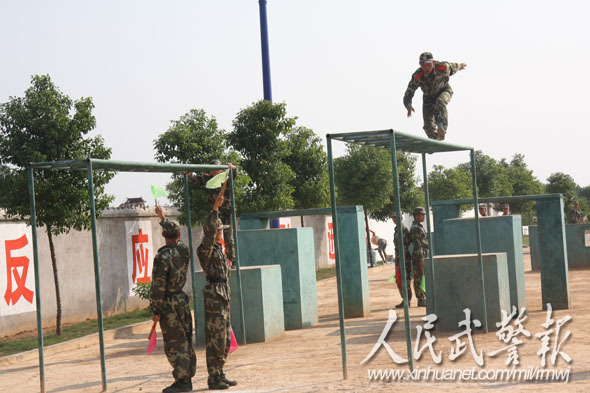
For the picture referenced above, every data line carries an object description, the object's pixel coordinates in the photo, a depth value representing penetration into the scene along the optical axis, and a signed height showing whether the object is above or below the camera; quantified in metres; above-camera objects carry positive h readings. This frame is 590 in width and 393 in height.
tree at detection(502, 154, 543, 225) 52.97 +2.26
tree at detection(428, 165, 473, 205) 41.75 +2.00
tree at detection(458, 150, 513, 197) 48.47 +2.48
